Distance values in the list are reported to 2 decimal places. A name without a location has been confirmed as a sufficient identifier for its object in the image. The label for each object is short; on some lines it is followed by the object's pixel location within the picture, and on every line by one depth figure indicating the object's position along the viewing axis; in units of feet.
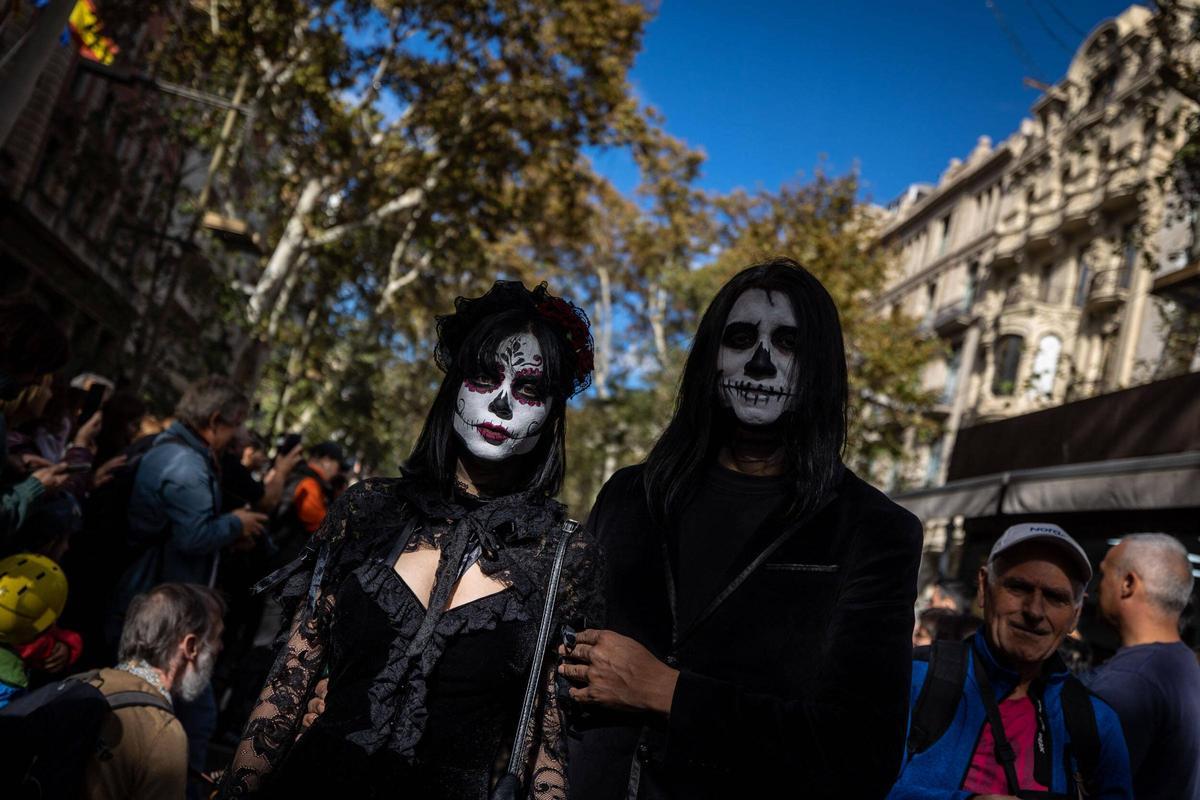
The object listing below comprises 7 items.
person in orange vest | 26.61
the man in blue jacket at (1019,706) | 10.74
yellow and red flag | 40.49
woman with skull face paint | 8.02
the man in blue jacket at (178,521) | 18.12
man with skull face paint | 7.55
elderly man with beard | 12.73
